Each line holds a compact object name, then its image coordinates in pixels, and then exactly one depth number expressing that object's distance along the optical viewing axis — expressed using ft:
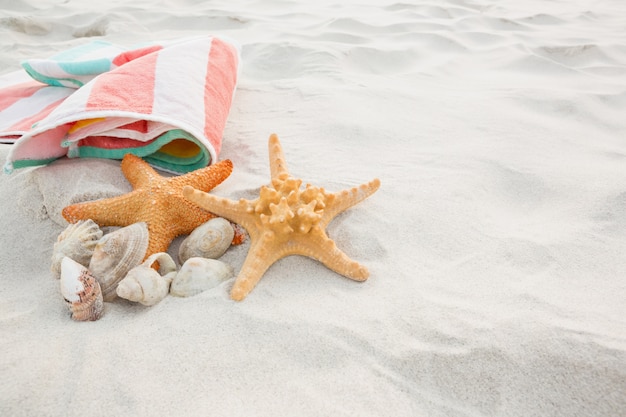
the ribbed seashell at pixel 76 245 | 1.55
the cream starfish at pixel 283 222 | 1.53
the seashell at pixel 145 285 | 1.44
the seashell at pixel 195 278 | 1.50
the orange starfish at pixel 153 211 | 1.64
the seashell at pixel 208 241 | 1.60
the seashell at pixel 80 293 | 1.43
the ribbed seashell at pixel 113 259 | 1.51
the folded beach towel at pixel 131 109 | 1.79
